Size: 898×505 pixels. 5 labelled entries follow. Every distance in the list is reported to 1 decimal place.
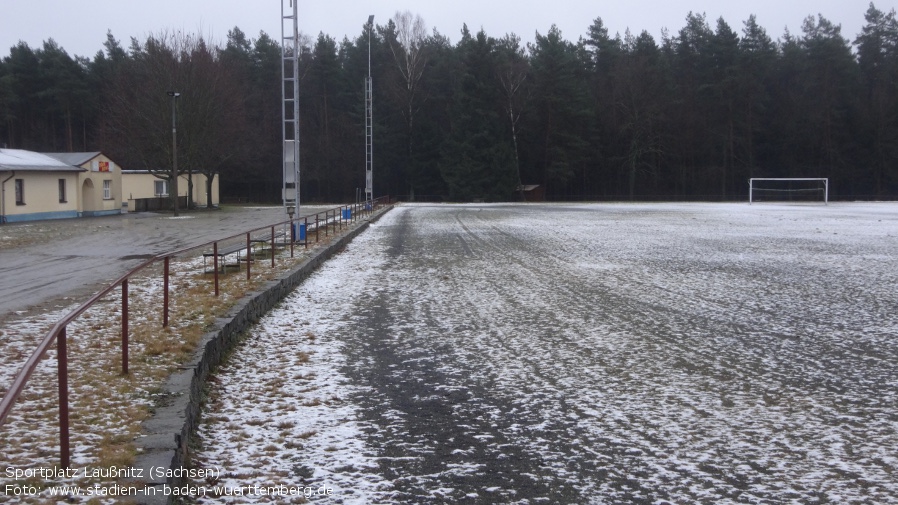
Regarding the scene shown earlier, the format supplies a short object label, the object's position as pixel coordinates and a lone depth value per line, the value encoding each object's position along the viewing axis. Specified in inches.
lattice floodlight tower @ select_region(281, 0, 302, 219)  916.0
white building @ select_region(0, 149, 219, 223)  1530.5
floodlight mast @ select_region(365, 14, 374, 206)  1866.5
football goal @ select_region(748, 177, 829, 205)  2824.8
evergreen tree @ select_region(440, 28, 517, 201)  2925.7
